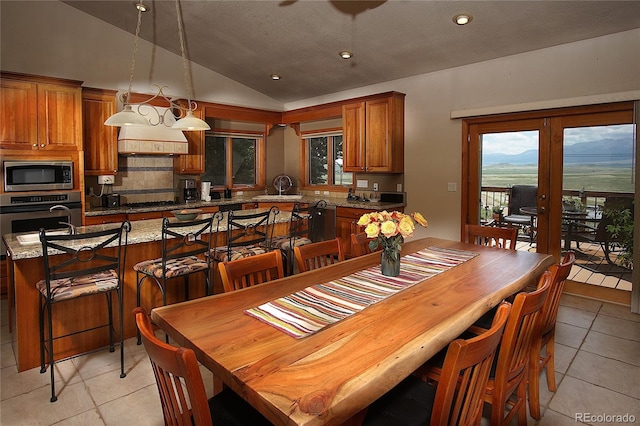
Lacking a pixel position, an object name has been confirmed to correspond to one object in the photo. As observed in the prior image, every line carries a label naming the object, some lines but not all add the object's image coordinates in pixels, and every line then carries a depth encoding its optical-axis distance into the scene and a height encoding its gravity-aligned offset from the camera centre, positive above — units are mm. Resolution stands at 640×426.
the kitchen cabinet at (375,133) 5184 +913
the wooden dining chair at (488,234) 2996 -295
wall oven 3885 -136
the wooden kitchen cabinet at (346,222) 5268 -337
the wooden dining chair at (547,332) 1841 -714
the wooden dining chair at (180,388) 951 -512
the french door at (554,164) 3707 +365
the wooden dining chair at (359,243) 2668 -324
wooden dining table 1010 -494
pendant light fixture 2873 +607
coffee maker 5707 +107
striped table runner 1478 -452
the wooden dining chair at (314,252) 2287 -341
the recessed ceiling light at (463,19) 3520 +1673
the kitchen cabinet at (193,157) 5613 +605
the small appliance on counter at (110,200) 4934 -25
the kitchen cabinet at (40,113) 3969 +922
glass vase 2081 -365
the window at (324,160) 6461 +661
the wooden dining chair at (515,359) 1381 -660
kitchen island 2484 -762
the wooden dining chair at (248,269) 1899 -372
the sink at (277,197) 6258 +18
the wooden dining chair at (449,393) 1040 -618
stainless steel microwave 3924 +243
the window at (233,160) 6328 +649
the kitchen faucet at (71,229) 2706 -224
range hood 4789 +759
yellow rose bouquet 1977 -163
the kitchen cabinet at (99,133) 4672 +802
